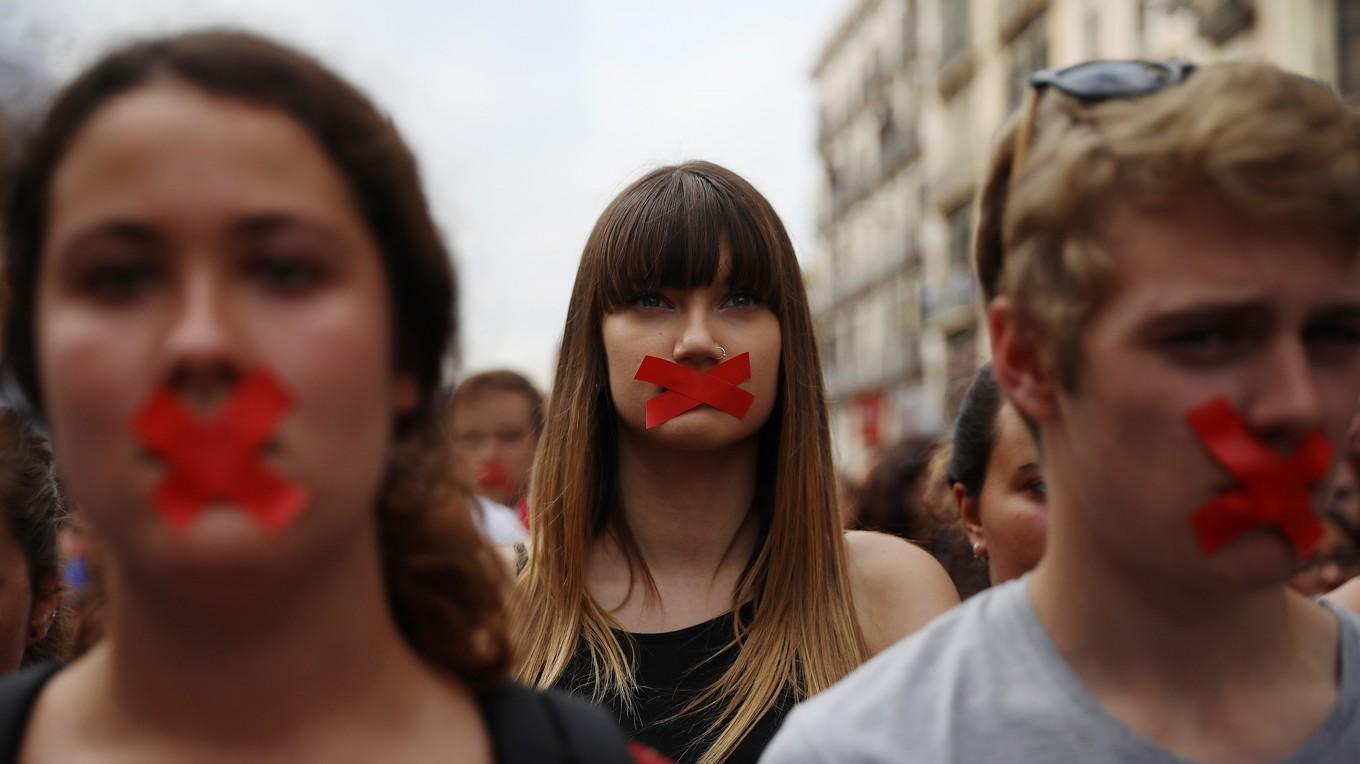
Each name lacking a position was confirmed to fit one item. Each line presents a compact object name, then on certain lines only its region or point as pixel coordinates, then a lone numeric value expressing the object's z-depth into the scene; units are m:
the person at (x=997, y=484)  3.24
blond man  1.77
